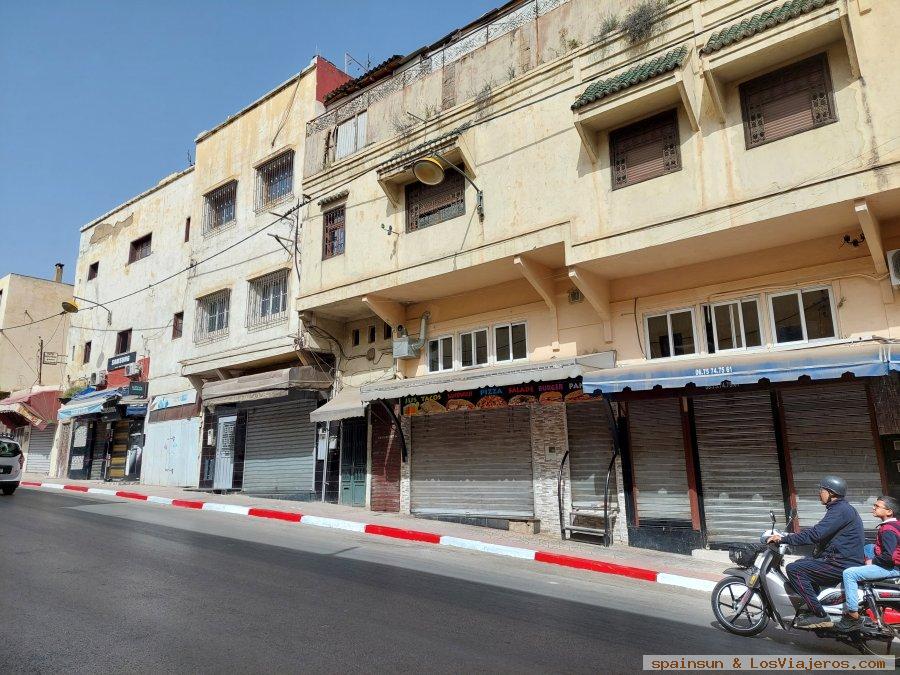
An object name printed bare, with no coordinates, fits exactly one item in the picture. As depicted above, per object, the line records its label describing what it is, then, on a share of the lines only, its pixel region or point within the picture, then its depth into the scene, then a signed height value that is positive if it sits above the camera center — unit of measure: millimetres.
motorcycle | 4969 -1292
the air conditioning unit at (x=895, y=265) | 8406 +2732
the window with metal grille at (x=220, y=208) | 20203 +9012
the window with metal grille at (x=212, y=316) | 19406 +5024
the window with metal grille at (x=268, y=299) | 17328 +4975
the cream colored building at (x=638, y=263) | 8703 +3559
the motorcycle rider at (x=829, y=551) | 5227 -835
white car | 15812 +39
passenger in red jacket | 4996 -954
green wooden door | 15320 +40
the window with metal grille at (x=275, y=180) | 17953 +8920
